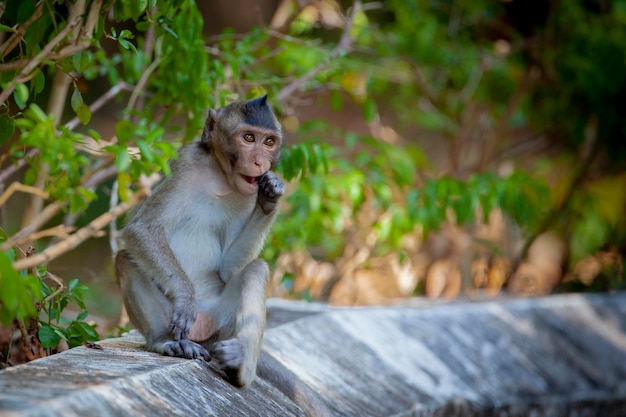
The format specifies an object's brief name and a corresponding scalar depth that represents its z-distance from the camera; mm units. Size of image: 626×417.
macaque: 10180
